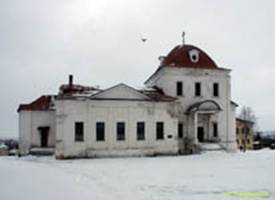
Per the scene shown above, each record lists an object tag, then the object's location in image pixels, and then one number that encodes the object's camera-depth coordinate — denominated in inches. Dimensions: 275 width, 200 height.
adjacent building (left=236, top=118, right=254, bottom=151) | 2815.0
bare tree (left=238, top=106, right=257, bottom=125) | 3235.7
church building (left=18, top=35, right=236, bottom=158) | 1073.5
